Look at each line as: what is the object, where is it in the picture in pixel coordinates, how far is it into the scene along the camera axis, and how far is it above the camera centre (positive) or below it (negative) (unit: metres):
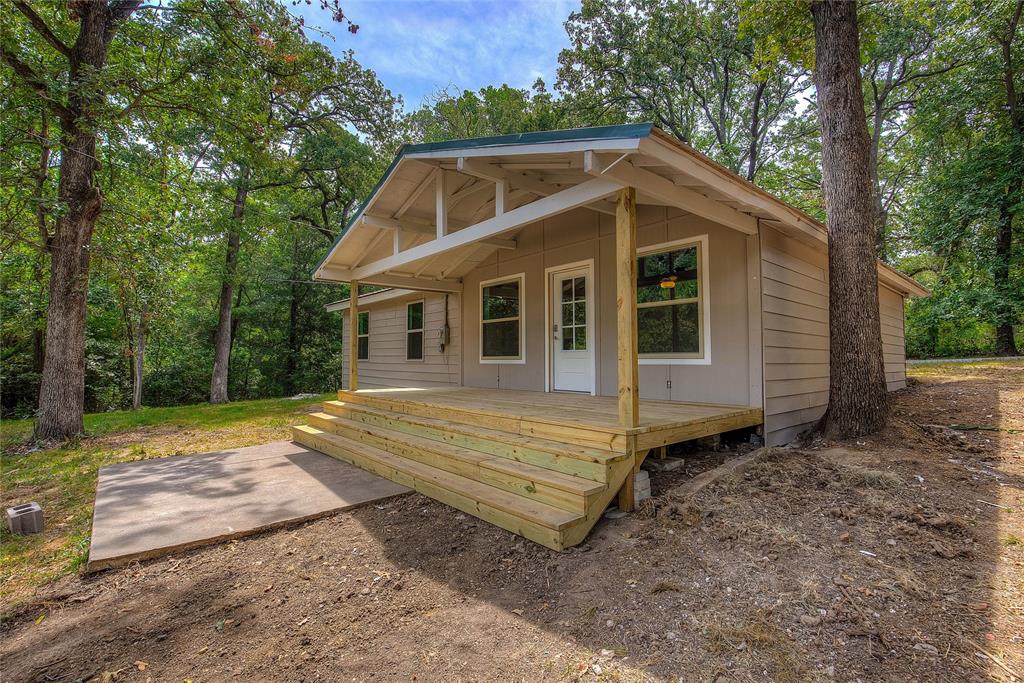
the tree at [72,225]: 6.28 +1.91
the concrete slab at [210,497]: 3.07 -1.25
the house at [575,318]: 3.14 +0.38
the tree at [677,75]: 12.88 +8.65
